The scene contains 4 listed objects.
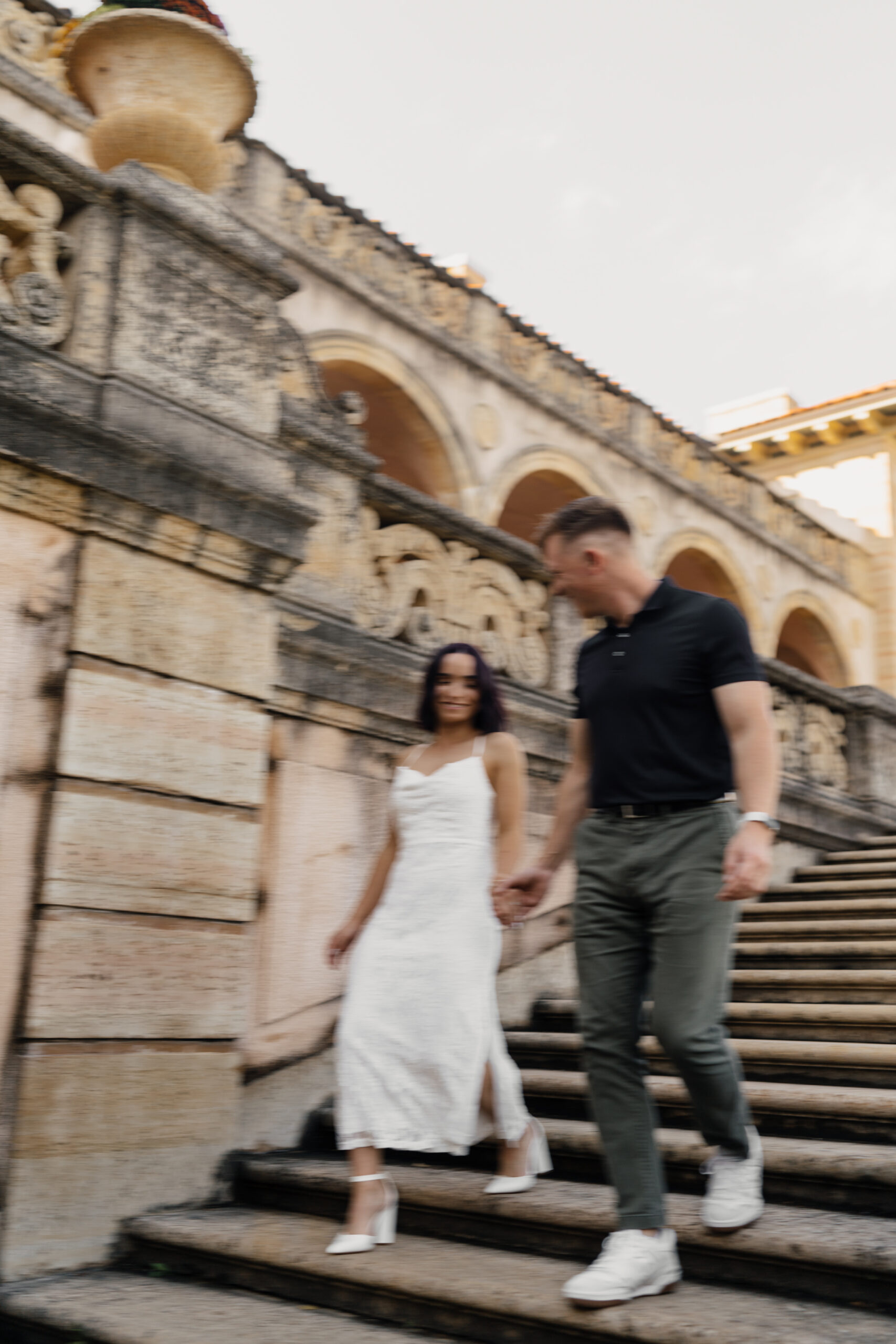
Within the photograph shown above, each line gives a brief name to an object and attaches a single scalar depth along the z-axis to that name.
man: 2.66
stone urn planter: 4.39
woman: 3.36
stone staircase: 2.62
